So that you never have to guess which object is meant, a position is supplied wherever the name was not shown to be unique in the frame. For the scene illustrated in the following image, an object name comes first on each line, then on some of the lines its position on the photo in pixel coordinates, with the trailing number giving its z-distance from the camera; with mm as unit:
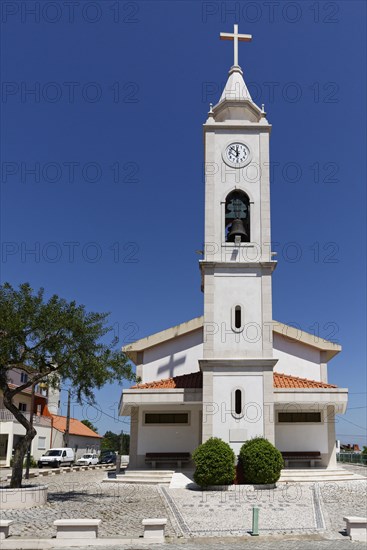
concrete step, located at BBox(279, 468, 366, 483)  24422
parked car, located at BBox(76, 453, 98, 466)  49250
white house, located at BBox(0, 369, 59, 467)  45562
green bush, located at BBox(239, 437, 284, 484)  22000
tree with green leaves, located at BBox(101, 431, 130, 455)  79375
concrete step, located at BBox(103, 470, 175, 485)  25219
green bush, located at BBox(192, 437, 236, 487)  21750
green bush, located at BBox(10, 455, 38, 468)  44800
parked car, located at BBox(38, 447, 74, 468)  43938
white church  24328
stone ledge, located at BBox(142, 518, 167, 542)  13711
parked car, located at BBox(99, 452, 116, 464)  51969
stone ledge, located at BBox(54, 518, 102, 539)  13367
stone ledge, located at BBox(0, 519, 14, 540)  13450
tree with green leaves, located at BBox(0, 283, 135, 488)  18797
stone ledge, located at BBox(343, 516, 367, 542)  14125
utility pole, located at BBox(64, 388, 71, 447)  49719
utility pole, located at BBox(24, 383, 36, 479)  29394
